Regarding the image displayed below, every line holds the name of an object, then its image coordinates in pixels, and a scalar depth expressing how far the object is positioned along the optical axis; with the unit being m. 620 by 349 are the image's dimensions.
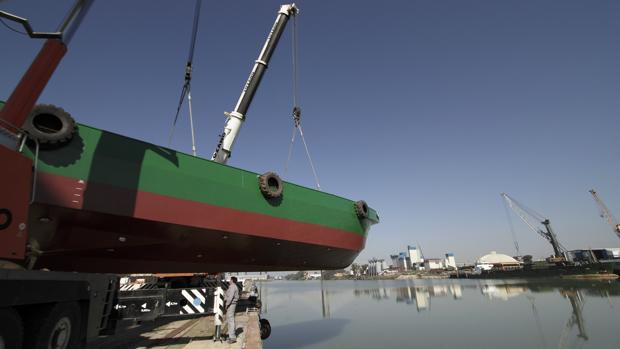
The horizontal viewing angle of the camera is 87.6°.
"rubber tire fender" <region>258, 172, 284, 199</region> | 12.43
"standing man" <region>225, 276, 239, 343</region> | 8.89
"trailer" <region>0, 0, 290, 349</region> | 4.40
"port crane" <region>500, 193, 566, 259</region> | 82.38
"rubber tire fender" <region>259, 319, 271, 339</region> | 12.94
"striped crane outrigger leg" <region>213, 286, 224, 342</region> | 8.84
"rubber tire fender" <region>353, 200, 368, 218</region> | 16.66
